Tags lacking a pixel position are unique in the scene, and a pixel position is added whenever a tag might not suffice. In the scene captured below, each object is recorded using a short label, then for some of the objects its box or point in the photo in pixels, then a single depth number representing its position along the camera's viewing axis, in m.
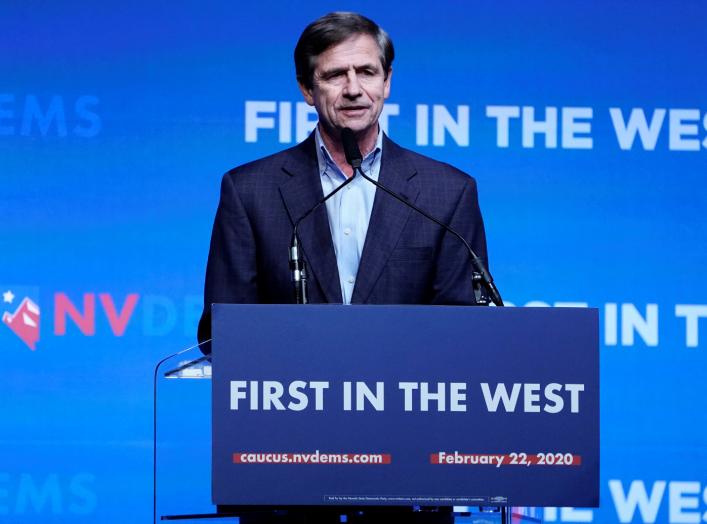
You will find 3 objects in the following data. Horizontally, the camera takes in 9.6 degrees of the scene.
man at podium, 8.06
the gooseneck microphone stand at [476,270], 7.49
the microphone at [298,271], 7.50
